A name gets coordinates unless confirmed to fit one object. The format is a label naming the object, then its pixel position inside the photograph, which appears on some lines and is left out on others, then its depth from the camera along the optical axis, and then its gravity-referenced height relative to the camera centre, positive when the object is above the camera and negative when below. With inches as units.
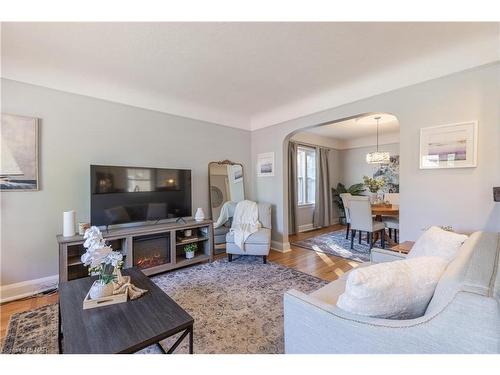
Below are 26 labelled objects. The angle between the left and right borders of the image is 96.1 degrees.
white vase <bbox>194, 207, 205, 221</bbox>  130.9 -16.6
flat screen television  101.3 -3.5
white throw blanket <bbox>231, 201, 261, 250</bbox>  128.3 -22.1
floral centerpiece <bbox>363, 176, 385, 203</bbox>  183.9 -0.5
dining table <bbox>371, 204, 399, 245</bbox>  154.8 -18.3
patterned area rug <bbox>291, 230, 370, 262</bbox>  140.9 -43.5
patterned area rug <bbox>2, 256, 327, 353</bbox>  63.0 -44.1
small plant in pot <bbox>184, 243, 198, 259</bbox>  124.1 -35.1
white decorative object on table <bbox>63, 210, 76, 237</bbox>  92.8 -15.2
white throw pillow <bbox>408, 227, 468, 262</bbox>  54.5 -15.4
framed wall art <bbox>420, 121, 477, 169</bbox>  80.5 +14.8
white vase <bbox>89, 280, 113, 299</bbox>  55.4 -25.7
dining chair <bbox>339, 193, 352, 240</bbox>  164.3 -13.4
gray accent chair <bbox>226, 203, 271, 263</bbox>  125.6 -33.2
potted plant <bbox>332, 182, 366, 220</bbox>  234.2 -5.8
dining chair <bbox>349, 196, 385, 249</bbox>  145.9 -22.3
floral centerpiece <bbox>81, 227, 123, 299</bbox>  56.1 -19.0
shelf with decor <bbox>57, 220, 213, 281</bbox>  91.8 -29.1
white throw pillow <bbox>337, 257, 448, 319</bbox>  37.1 -17.9
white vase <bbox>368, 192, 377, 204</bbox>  193.5 -11.1
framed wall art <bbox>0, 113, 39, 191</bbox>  86.5 +13.7
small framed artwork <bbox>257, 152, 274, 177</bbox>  155.9 +15.5
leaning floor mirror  148.0 -6.7
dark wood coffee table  42.3 -29.3
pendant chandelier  172.6 +22.1
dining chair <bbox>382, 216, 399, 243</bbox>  156.3 -25.7
